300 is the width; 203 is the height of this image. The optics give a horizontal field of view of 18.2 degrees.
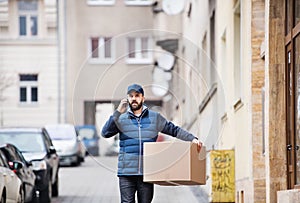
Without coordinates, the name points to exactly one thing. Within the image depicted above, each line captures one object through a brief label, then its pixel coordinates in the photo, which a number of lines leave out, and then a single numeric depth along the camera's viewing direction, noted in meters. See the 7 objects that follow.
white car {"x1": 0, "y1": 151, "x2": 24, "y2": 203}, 14.37
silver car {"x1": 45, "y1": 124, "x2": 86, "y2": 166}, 36.56
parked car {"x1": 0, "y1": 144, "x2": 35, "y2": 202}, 16.53
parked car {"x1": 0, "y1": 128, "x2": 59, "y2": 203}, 19.12
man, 10.62
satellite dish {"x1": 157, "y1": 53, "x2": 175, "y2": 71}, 26.84
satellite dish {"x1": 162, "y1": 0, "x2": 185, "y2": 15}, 32.59
